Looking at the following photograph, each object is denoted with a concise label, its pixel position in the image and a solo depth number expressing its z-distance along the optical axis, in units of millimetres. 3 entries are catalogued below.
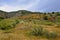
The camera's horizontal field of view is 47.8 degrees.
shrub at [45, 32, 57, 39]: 5721
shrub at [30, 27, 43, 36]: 5977
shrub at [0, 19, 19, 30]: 7947
